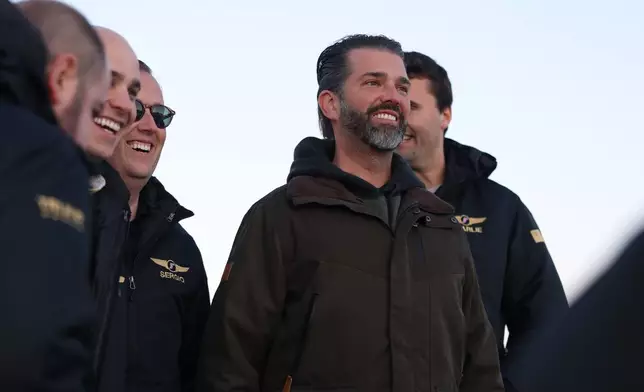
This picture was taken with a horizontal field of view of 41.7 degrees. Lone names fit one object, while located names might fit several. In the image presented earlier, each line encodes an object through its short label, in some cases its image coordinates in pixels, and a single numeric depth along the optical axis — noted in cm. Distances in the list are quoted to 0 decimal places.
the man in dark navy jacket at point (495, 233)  612
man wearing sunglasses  490
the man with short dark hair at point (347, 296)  466
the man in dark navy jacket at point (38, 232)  229
